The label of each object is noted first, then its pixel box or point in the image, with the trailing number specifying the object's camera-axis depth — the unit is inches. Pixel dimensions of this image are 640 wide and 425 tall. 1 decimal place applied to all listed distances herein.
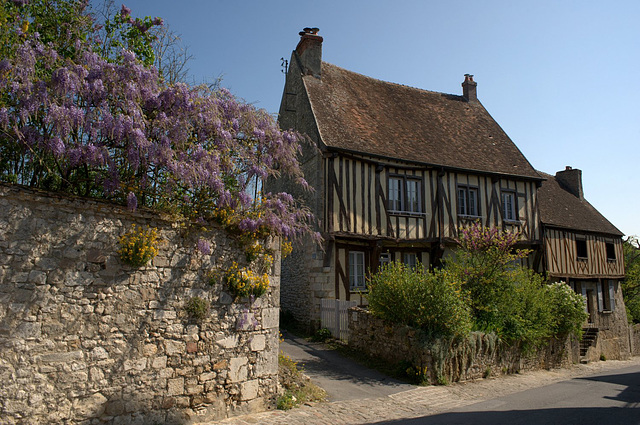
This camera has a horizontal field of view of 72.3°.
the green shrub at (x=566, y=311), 479.5
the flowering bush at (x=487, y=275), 405.4
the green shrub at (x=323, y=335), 472.1
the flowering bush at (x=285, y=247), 284.7
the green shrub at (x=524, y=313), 411.2
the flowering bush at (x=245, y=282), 244.5
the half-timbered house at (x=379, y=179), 509.0
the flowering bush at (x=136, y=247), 208.5
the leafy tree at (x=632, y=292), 970.7
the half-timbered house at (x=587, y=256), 697.0
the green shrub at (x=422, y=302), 344.8
